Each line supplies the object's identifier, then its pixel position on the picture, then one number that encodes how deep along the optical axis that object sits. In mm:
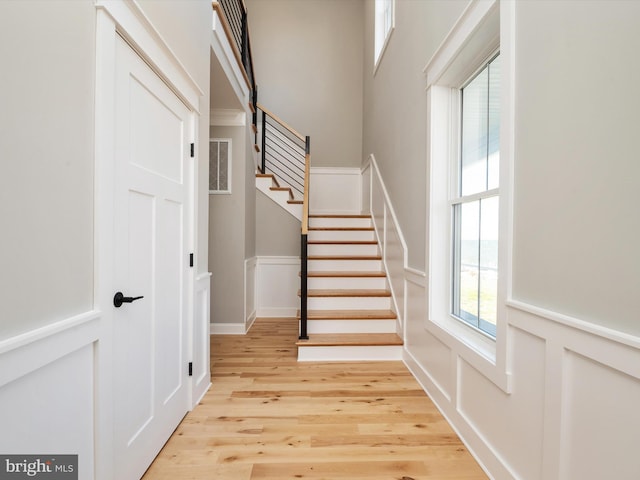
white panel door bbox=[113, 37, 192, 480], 1438
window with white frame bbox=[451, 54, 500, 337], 1893
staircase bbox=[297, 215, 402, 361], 3080
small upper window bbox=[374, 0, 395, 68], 4209
